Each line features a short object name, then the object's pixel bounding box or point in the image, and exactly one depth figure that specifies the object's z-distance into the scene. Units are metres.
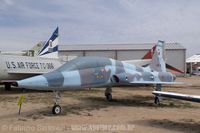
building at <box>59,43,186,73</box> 64.44
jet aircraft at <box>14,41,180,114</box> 9.91
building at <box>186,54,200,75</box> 80.66
